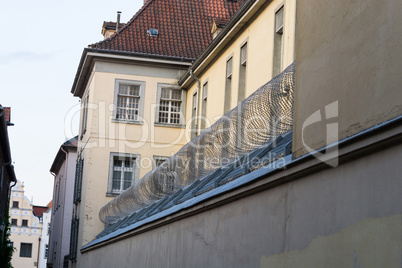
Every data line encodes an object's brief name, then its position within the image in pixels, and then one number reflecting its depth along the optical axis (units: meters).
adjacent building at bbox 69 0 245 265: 30.17
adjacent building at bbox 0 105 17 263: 32.39
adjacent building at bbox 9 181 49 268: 85.81
